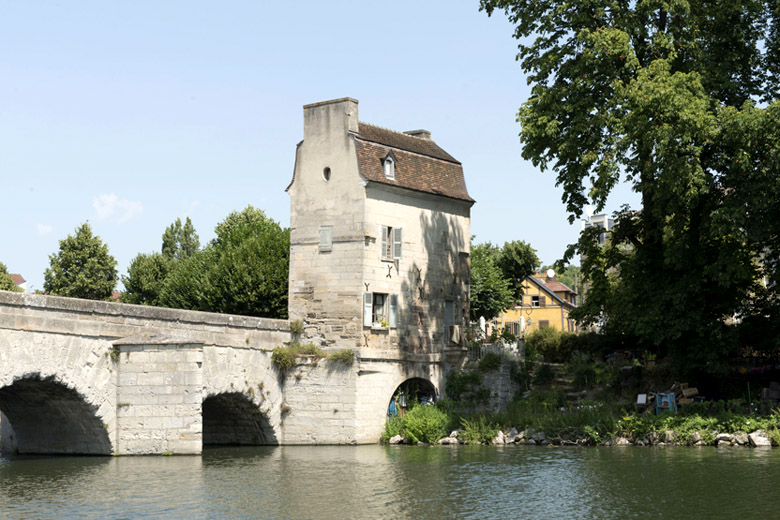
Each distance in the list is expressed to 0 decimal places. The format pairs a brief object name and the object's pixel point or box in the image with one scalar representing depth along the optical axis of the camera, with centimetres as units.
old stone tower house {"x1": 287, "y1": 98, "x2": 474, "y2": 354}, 3194
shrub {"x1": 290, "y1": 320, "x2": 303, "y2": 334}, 3202
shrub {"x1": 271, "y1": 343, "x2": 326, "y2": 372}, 3083
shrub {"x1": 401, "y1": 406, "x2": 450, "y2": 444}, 3177
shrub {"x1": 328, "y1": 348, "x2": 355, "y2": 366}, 3127
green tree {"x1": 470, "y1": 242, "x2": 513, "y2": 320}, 4909
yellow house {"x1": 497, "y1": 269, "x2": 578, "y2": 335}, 7219
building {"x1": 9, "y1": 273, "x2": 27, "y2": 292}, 11200
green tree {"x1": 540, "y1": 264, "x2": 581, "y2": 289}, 10081
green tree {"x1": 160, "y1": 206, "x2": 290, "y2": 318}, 3853
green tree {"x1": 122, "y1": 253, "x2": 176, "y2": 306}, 5550
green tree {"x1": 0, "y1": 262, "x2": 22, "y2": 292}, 5862
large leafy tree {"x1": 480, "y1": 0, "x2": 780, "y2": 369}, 2734
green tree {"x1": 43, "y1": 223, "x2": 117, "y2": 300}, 5606
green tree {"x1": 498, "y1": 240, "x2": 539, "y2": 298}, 5841
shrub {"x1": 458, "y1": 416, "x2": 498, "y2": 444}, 3106
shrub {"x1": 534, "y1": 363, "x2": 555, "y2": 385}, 3500
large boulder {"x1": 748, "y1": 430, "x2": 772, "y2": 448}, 2684
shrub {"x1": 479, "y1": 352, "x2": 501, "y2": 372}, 3438
